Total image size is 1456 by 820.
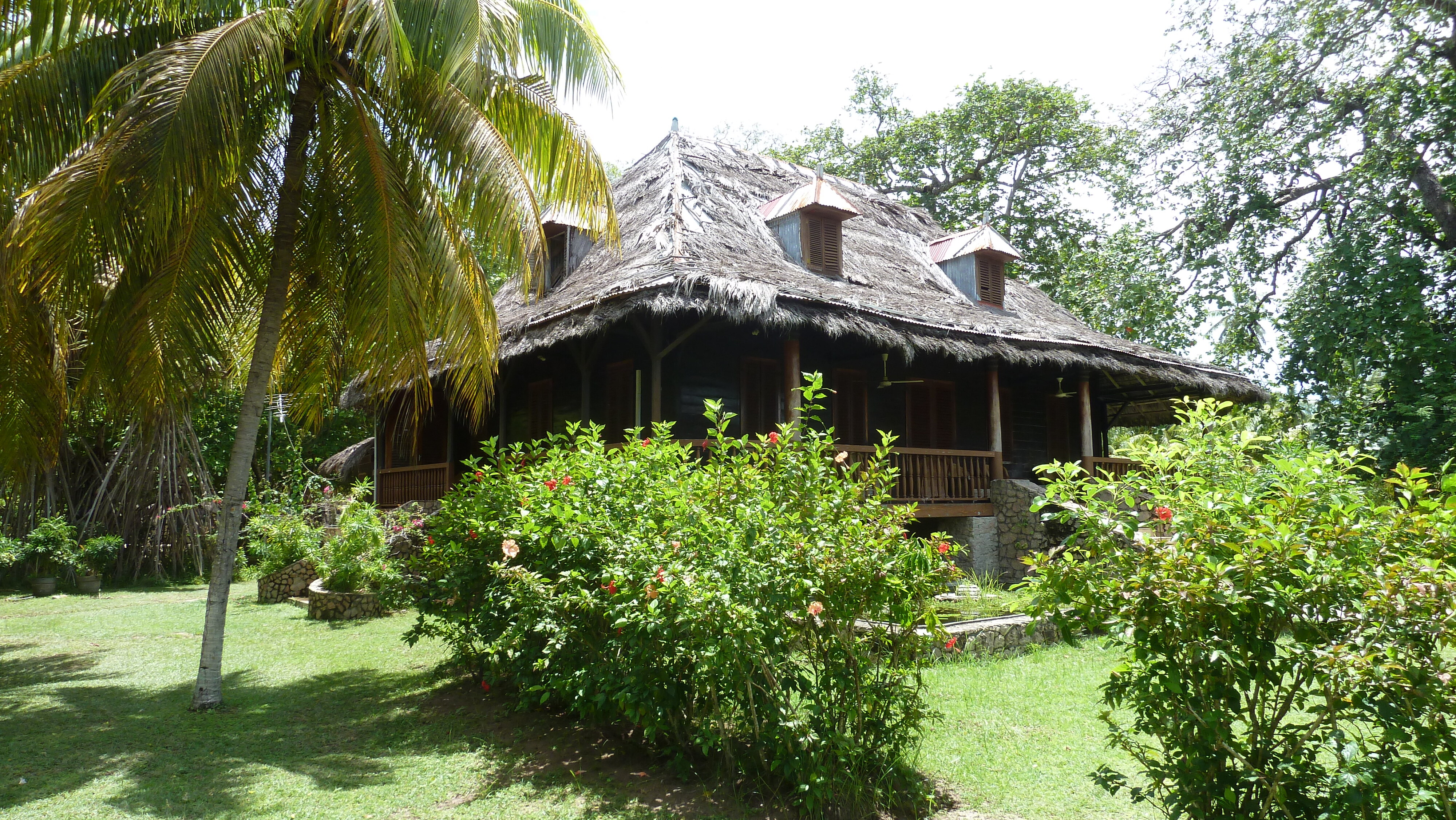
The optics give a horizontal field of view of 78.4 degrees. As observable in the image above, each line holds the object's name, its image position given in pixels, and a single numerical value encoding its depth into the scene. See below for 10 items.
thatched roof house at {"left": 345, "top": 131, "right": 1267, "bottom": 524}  10.47
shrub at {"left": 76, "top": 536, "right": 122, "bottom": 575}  14.80
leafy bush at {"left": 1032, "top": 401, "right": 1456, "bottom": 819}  2.81
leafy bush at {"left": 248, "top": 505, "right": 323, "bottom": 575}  13.21
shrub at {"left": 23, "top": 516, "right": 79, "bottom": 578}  14.48
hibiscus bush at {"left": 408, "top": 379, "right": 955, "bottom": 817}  4.32
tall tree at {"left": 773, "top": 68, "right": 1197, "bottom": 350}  26.61
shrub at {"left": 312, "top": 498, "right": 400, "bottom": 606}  11.45
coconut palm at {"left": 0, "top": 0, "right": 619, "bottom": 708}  6.10
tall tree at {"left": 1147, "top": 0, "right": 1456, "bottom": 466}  16.42
